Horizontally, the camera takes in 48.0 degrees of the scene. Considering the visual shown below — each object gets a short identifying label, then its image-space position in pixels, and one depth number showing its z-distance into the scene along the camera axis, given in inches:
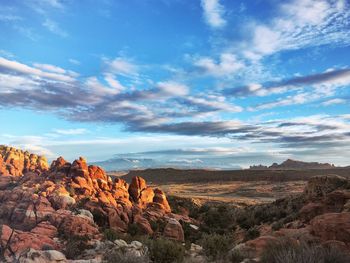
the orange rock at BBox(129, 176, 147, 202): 1658.1
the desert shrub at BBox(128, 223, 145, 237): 1142.1
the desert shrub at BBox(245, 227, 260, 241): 1038.6
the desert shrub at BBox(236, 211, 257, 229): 1332.1
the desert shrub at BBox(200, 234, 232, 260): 715.6
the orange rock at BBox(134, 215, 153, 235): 1182.9
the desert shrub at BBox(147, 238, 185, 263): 637.3
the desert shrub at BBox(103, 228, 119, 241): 921.8
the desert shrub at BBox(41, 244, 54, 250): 721.5
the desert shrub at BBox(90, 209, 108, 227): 1157.7
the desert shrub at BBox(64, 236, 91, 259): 717.3
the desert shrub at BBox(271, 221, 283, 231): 1048.8
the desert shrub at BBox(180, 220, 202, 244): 1211.2
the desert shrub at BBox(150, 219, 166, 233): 1270.1
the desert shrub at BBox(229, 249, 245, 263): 570.4
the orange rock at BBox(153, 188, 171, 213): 1660.2
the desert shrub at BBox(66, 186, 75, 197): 1363.2
